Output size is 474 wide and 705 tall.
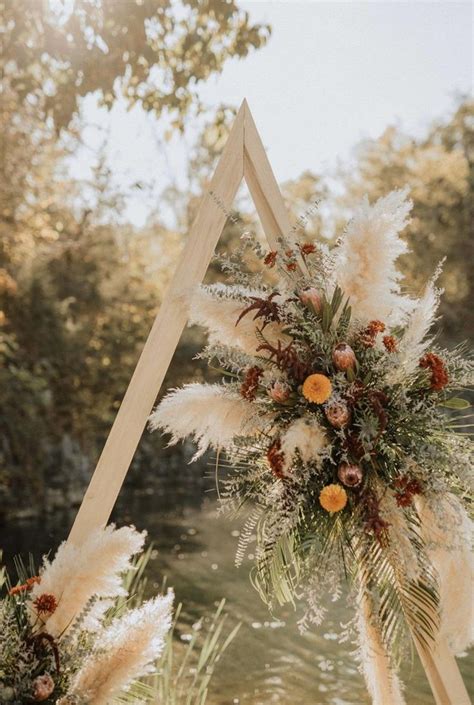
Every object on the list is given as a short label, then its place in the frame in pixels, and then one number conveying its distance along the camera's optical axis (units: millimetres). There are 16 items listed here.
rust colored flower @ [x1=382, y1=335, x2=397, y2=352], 2775
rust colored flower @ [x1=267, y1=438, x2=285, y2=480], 2682
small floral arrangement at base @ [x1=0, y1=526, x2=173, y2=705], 2727
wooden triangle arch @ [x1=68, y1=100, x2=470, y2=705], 2877
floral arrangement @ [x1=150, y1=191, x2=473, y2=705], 2682
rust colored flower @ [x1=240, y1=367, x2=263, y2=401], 2791
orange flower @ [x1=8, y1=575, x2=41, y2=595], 2887
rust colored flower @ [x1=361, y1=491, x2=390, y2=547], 2617
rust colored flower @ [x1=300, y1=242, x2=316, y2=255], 2926
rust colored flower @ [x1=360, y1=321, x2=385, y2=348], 2764
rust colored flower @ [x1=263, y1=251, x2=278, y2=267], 2902
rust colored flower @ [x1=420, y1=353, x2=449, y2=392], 2758
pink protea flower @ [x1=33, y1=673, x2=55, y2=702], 2695
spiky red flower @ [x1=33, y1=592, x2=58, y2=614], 2758
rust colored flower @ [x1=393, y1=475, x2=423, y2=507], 2660
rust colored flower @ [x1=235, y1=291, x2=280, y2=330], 2793
